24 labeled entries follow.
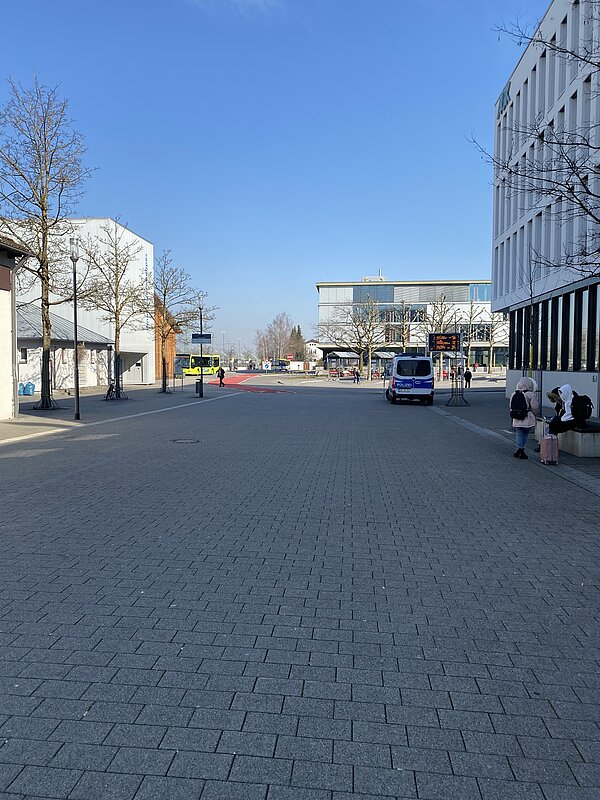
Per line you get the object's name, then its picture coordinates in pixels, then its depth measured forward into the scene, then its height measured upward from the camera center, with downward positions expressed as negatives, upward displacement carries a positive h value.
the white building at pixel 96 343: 41.66 +1.94
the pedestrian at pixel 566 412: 13.16 -0.88
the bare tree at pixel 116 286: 33.88 +5.06
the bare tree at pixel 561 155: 10.66 +6.40
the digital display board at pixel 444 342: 34.97 +1.38
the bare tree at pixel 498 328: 82.12 +5.38
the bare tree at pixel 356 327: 69.56 +5.21
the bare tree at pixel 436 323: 73.00 +5.50
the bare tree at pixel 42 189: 24.48 +6.74
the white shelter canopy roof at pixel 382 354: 89.56 +2.03
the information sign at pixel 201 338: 42.44 +2.04
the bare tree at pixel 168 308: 43.00 +3.94
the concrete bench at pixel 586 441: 13.15 -1.46
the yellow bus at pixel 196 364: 85.81 +0.85
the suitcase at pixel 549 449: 12.38 -1.50
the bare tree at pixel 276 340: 148.38 +6.71
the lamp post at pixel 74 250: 21.72 +4.00
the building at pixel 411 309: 91.62 +9.01
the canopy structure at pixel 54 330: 41.06 +2.69
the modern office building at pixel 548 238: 22.69 +5.58
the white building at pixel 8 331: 20.53 +1.26
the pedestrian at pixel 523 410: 12.84 -0.81
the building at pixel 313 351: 128.88 +3.58
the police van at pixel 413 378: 32.47 -0.45
